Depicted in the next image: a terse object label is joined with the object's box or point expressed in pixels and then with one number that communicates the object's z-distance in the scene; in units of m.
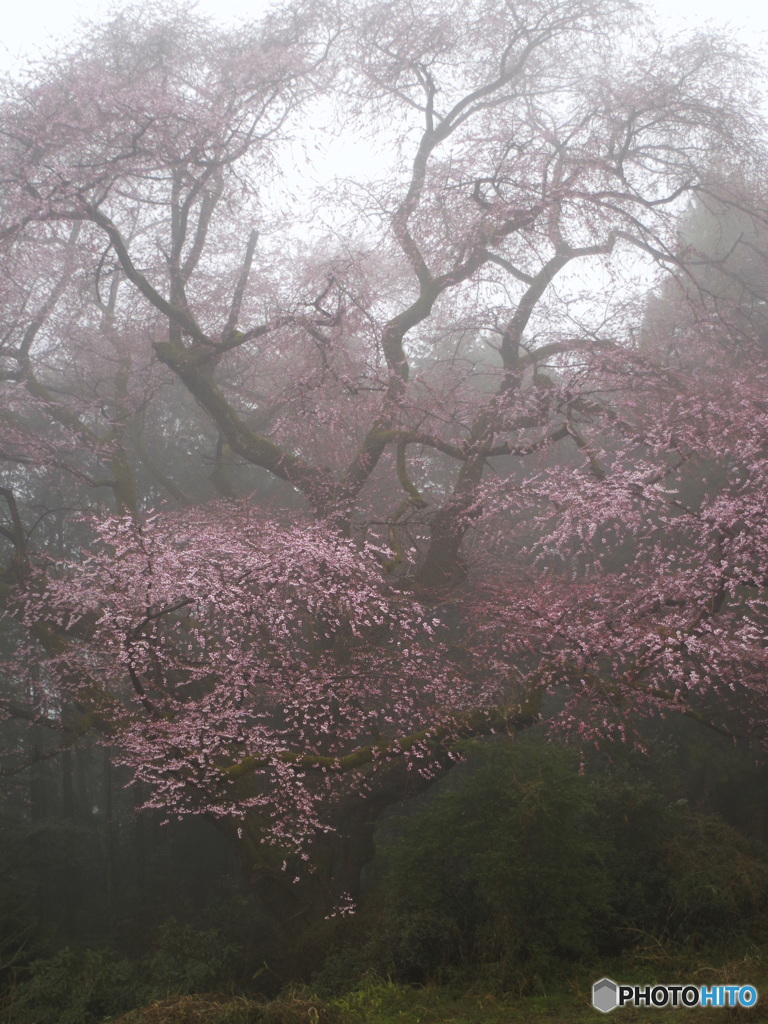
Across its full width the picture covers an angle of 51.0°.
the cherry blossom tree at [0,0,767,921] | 7.19
